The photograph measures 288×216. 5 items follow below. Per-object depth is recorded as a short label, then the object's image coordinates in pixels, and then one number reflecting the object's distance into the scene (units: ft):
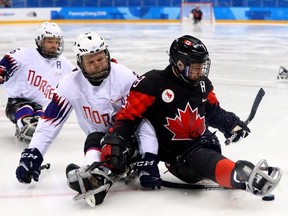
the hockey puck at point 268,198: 15.89
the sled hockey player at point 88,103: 16.61
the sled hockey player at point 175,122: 15.87
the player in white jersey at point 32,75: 24.34
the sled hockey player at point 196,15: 135.74
